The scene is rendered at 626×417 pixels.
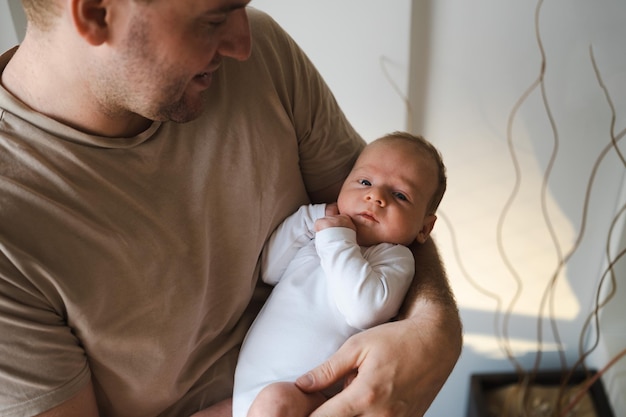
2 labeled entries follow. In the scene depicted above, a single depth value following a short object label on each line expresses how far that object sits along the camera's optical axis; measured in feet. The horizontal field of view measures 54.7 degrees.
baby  3.43
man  2.77
